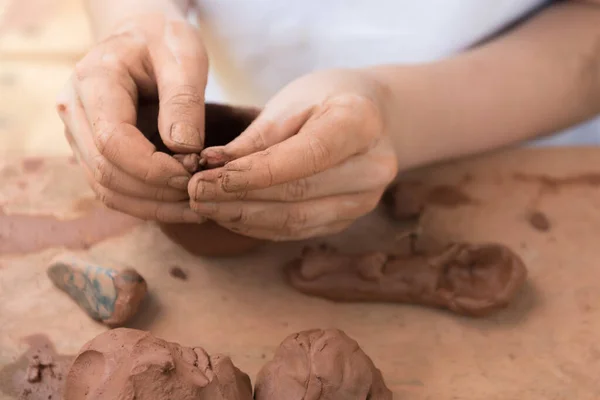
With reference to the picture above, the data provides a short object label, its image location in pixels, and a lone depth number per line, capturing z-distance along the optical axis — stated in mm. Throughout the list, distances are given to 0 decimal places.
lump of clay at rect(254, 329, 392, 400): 550
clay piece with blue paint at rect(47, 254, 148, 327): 600
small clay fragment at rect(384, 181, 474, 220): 678
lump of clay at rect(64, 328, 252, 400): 521
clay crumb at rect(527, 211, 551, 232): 674
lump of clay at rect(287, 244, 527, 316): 623
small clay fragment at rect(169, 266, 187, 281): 637
